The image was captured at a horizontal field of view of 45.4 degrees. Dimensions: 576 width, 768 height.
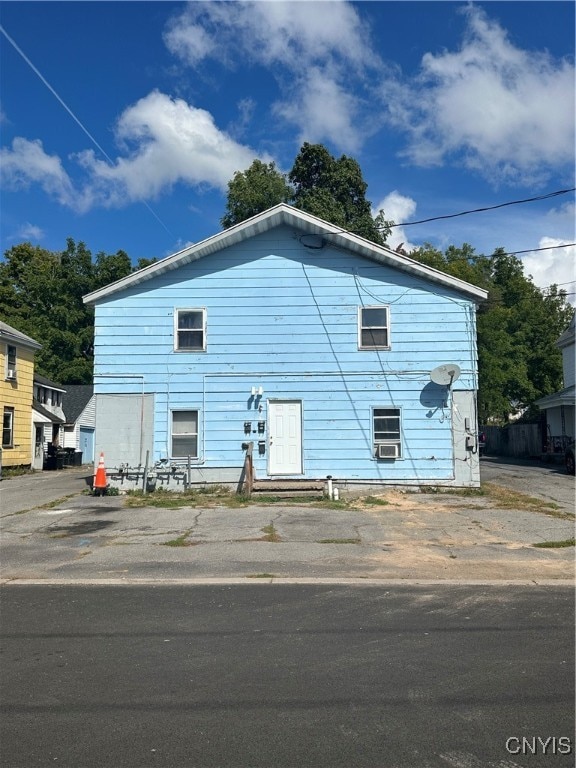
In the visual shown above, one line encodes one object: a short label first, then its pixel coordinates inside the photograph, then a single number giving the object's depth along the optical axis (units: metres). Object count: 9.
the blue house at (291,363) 17.64
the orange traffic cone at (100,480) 16.92
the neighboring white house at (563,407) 29.64
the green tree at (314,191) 40.91
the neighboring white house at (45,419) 32.88
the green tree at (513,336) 46.53
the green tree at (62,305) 51.44
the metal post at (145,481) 17.44
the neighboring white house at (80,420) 41.12
